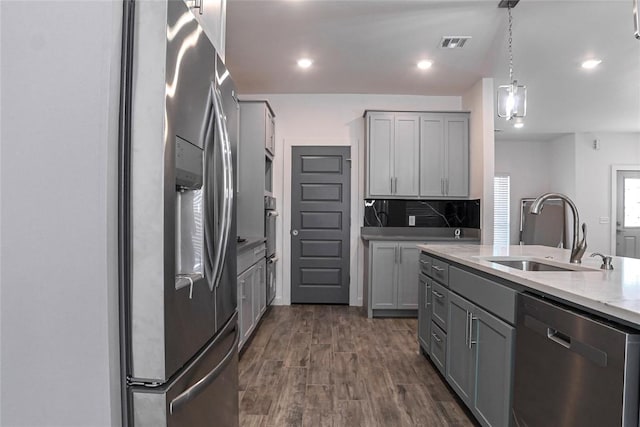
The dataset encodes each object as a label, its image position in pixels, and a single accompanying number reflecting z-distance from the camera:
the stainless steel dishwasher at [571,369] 0.95
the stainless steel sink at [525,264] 2.16
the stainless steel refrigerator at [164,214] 0.99
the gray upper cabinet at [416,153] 4.44
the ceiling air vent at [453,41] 3.22
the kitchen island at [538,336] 1.00
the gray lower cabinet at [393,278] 4.19
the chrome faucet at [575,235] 1.86
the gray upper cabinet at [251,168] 3.92
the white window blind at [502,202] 7.41
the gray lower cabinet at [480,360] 1.59
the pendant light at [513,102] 2.53
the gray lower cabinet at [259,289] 3.42
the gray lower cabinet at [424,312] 2.75
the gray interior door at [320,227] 4.74
